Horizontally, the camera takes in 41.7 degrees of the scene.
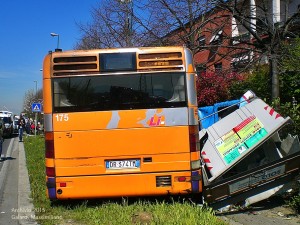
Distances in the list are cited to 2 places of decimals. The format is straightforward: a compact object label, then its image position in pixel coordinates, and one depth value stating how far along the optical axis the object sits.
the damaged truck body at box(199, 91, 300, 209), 6.34
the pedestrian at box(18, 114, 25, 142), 28.48
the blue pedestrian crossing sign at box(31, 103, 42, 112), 29.84
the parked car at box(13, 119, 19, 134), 45.72
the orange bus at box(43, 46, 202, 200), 6.51
